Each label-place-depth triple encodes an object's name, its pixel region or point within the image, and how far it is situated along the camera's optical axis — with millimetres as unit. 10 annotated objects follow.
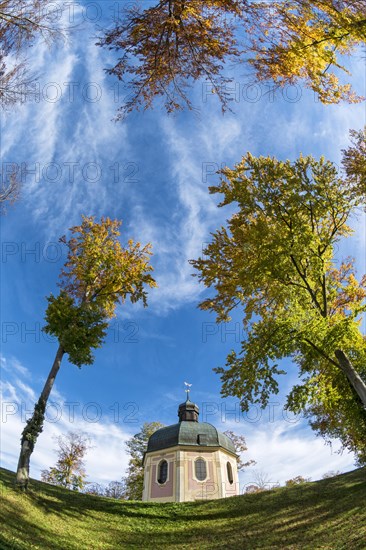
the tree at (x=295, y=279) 8781
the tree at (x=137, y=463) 33031
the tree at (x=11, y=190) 9984
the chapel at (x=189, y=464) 25688
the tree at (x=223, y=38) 5953
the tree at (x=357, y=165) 9852
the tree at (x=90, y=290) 13781
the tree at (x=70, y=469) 30438
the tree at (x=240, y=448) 33853
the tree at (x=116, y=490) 37872
